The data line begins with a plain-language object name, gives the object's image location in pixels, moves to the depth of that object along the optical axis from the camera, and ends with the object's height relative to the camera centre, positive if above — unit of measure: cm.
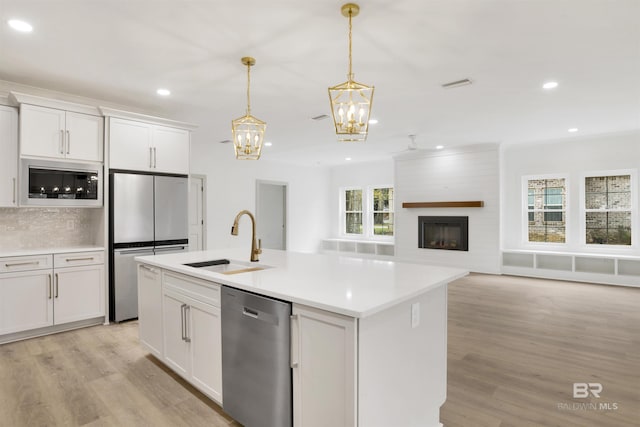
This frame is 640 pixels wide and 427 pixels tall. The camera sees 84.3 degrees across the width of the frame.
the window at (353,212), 968 +6
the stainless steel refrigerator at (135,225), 399 -13
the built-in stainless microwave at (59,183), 354 +33
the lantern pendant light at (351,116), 213 +60
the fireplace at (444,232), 737 -40
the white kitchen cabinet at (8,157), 348 +58
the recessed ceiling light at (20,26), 247 +136
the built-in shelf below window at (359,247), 885 -87
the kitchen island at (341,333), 153 -62
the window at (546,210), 665 +7
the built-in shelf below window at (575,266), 589 -96
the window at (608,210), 607 +6
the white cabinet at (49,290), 341 -77
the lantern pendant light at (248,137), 292 +65
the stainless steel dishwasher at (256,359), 176 -78
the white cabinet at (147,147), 404 +82
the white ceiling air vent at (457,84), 358 +135
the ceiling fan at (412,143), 620 +133
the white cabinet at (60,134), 351 +85
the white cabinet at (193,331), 221 -80
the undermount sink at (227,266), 277 -42
